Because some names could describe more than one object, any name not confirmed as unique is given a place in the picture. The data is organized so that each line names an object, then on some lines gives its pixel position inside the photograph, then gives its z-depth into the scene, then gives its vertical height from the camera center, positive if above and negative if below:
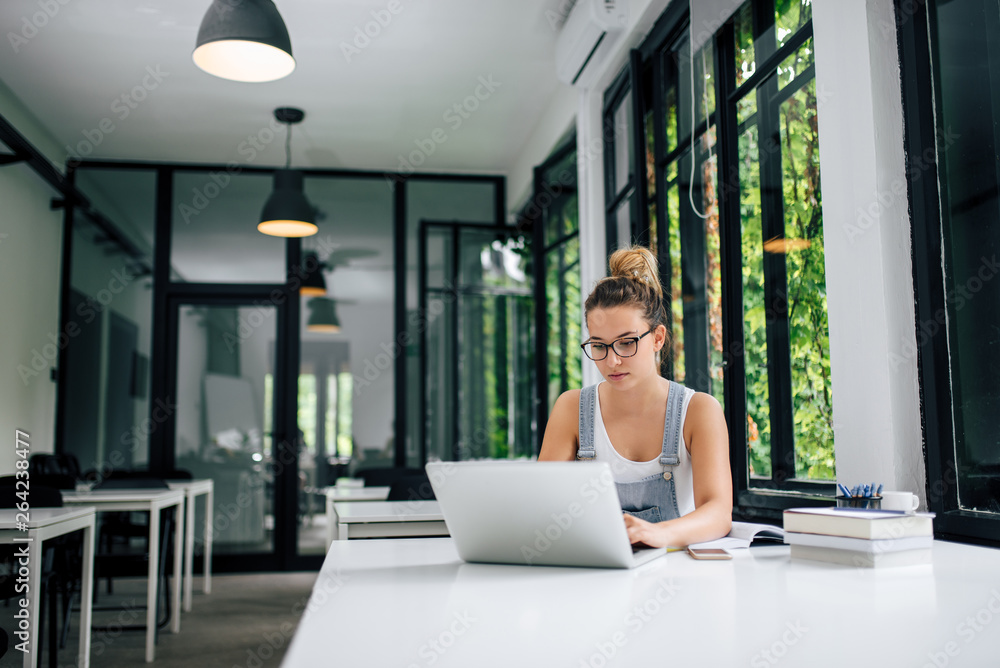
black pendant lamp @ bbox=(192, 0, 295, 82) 2.87 +1.39
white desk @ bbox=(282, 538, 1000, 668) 0.75 -0.22
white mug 1.38 -0.16
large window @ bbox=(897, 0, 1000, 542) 1.58 +0.35
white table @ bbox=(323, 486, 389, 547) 3.37 -0.33
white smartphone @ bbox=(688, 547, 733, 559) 1.27 -0.22
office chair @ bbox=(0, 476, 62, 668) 2.81 -0.51
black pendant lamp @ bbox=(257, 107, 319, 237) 4.98 +1.33
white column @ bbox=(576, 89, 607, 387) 4.20 +1.21
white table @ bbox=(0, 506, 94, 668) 2.42 -0.35
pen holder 1.42 -0.16
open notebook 1.39 -0.22
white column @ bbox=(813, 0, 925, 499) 1.66 +0.34
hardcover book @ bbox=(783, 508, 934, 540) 1.20 -0.17
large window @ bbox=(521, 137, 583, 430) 4.84 +0.91
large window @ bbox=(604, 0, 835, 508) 2.20 +0.62
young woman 1.64 -0.02
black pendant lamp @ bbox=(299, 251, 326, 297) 6.21 +1.11
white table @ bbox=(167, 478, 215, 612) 4.60 -0.56
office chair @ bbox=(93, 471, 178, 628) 4.10 -0.63
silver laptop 1.05 -0.13
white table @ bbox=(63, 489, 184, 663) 3.38 -0.36
